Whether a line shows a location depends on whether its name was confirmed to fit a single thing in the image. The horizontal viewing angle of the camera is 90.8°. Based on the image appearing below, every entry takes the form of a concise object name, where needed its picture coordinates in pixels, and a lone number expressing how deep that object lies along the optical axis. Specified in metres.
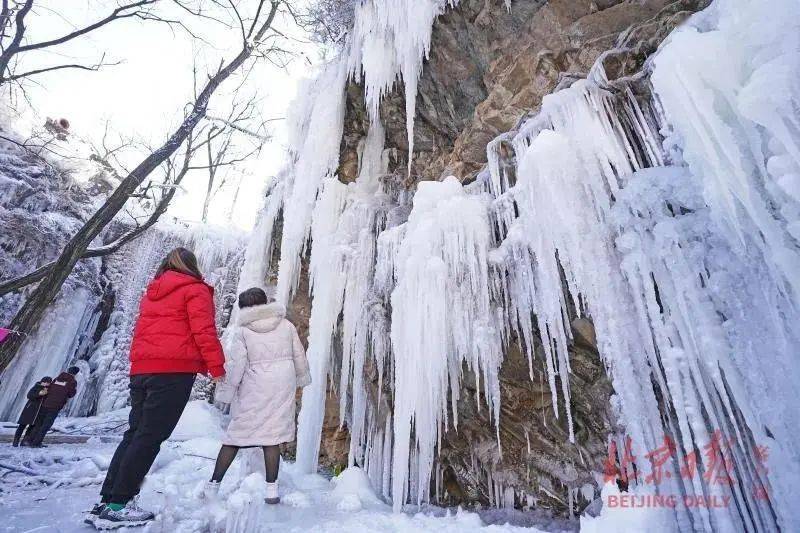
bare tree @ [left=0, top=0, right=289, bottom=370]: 3.85
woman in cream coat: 2.64
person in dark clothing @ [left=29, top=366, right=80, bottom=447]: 5.92
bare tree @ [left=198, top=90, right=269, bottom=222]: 8.48
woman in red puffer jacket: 1.96
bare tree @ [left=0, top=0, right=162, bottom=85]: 4.23
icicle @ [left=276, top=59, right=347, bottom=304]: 6.53
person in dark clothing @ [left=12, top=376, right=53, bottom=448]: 5.89
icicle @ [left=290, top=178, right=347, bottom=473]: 4.88
